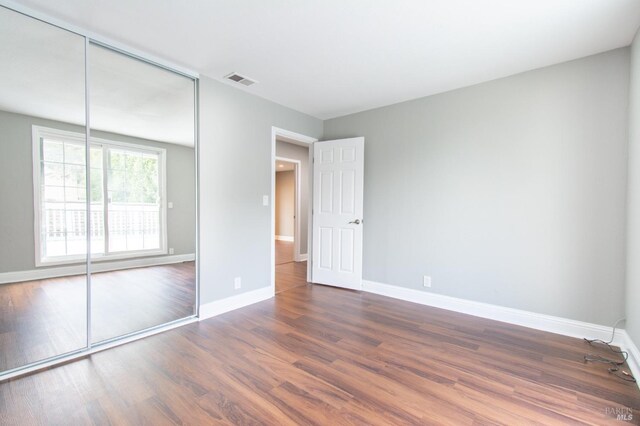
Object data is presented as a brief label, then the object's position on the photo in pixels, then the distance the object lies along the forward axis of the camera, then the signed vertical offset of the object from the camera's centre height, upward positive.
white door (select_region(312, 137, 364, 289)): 4.11 -0.05
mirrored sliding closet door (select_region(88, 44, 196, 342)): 2.46 +0.12
